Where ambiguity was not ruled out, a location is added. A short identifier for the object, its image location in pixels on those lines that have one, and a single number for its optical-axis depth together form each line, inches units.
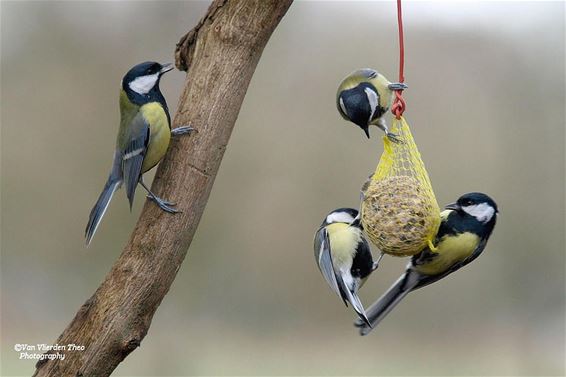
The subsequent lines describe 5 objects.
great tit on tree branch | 175.2
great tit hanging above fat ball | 173.0
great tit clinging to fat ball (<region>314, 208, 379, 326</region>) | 181.8
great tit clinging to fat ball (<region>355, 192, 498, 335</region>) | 161.0
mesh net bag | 157.0
